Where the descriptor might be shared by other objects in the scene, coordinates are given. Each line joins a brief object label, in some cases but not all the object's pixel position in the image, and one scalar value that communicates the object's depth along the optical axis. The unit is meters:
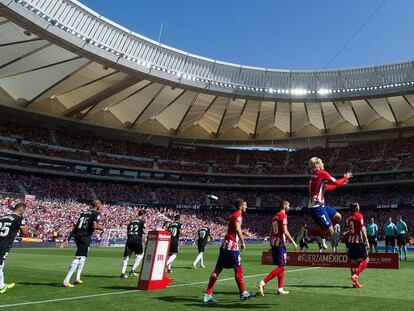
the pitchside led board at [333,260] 15.02
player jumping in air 7.91
